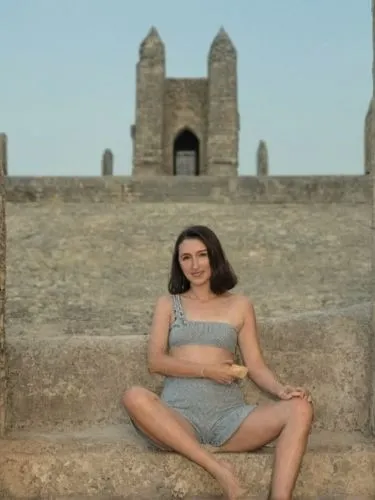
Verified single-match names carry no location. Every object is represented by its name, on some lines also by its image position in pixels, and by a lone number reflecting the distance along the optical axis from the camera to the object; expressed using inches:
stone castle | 130.4
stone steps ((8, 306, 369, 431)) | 151.2
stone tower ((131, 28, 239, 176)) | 981.2
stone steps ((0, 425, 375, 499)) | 127.9
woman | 117.0
